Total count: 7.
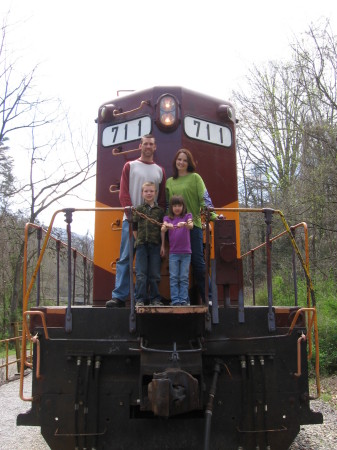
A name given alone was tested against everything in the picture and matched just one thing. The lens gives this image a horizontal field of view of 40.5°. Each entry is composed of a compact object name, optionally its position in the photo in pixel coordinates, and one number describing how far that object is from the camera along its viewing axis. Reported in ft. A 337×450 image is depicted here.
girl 13.19
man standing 15.19
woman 14.34
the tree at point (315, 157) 43.50
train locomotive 11.91
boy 13.35
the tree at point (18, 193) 68.47
